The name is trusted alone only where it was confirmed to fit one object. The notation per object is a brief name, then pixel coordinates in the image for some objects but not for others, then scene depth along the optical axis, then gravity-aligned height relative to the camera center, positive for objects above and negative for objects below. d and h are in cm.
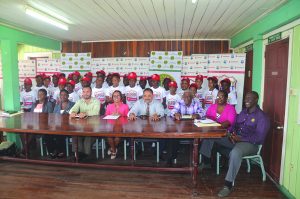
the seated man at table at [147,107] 427 -50
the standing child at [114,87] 558 -18
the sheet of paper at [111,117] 402 -65
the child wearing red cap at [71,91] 550 -28
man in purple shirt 315 -85
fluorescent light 371 +109
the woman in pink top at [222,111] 388 -52
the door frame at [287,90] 325 -13
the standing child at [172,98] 496 -38
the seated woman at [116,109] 442 -56
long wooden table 305 -69
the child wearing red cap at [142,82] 596 -6
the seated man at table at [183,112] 395 -57
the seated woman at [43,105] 497 -55
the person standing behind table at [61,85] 557 -14
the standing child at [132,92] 551 -29
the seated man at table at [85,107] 432 -53
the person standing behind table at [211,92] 521 -26
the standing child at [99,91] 560 -28
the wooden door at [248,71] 499 +20
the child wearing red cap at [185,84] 521 -9
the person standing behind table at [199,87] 549 -16
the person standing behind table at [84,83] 579 -9
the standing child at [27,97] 554 -43
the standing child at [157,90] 532 -24
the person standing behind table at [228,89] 498 -19
